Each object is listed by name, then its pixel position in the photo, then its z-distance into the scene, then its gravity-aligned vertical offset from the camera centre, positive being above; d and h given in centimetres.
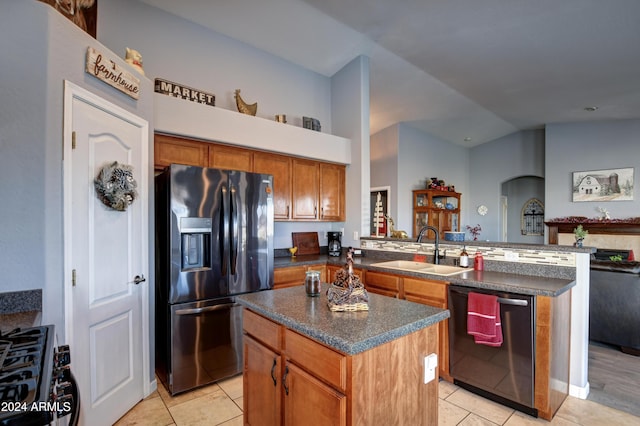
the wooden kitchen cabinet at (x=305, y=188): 384 +29
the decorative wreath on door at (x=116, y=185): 205 +18
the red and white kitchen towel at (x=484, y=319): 224 -79
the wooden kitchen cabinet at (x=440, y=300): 260 -76
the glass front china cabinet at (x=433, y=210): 658 +4
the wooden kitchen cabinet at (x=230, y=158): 318 +57
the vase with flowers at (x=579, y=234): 317 -23
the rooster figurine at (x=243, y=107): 345 +118
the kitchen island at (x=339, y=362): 117 -65
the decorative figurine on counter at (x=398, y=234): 398 -29
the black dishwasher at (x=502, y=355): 215 -108
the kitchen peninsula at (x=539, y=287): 210 -62
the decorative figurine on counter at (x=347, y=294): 151 -41
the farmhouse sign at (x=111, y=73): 196 +95
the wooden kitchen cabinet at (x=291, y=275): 332 -70
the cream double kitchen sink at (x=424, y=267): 289 -57
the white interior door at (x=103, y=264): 188 -36
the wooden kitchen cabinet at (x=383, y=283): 297 -72
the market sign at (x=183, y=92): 291 +117
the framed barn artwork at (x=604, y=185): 559 +50
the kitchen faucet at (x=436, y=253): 314 -42
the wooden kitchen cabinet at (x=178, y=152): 287 +58
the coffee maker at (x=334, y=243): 416 -43
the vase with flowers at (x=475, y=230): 729 -45
